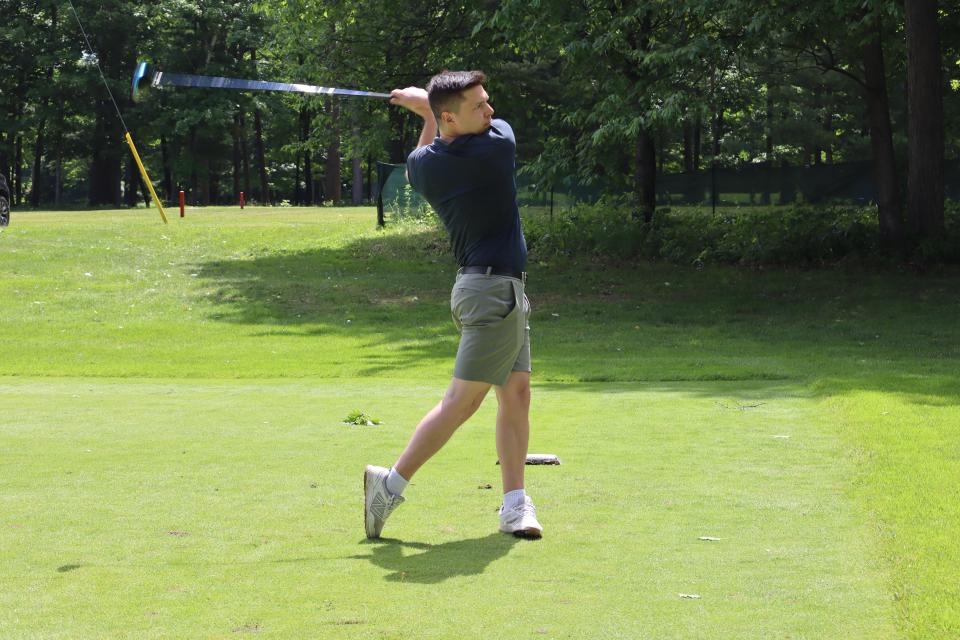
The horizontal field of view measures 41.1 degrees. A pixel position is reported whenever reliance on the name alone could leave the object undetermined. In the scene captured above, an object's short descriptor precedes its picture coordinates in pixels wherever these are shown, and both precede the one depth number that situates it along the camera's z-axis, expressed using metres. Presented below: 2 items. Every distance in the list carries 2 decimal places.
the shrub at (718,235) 24.38
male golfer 5.53
